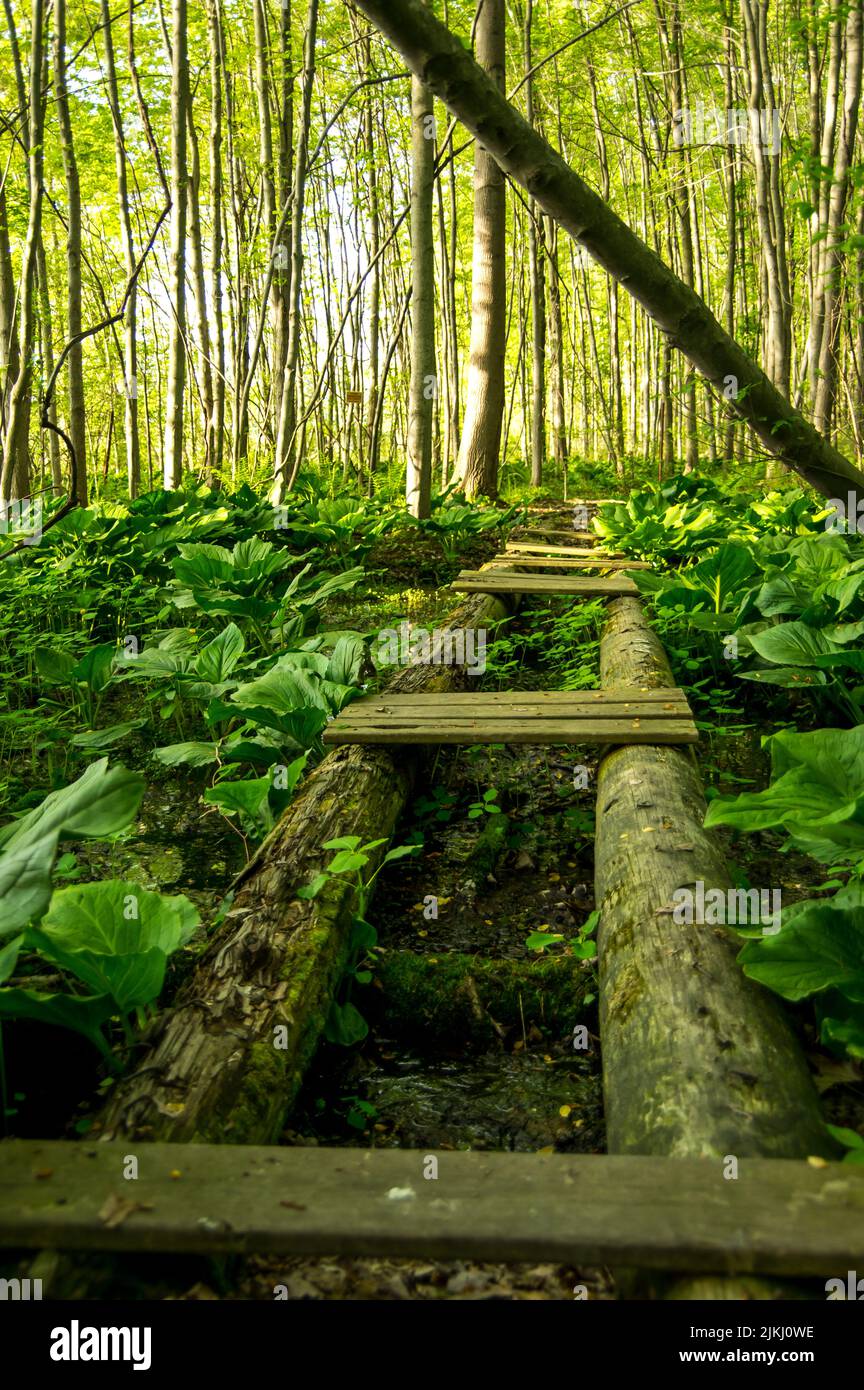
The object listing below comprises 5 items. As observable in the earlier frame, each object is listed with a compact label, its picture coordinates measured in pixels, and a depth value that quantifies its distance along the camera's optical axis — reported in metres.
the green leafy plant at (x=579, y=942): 2.03
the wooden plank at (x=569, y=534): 8.08
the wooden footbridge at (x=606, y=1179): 1.11
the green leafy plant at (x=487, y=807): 2.98
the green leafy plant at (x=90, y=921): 1.39
